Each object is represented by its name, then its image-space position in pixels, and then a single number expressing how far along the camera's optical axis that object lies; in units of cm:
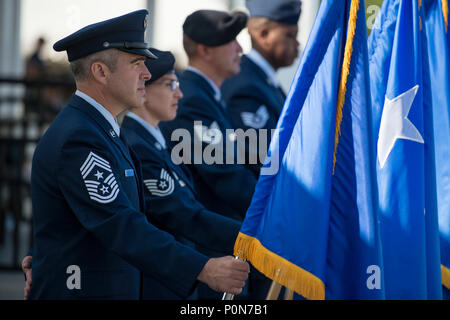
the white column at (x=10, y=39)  1191
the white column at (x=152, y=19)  1474
